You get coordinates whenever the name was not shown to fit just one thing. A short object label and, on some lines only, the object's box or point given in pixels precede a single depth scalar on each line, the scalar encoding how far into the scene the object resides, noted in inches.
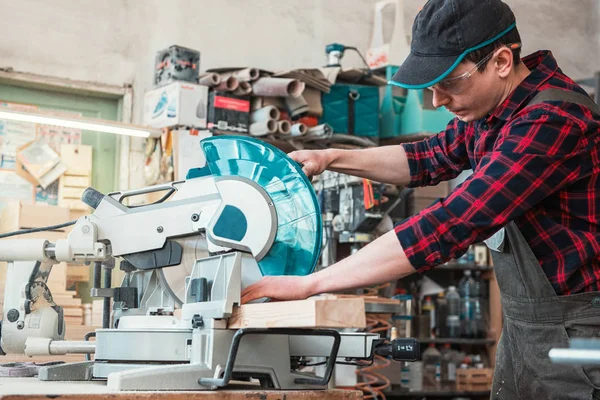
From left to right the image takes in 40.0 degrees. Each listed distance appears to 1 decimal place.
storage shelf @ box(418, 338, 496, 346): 224.4
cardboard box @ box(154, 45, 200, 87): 193.3
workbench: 53.8
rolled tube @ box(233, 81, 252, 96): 194.7
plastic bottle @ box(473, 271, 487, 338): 233.5
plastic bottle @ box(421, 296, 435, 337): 230.1
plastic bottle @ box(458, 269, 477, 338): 232.7
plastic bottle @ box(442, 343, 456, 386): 228.4
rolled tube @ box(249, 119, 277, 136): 193.6
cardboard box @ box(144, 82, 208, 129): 189.5
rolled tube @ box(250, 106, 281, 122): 194.5
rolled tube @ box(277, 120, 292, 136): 194.9
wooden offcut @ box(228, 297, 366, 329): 54.2
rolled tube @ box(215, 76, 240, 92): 193.5
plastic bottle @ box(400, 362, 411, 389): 215.3
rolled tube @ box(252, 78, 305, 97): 194.1
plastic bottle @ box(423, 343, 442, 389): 224.7
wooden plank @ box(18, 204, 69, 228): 168.9
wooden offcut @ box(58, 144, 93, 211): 198.4
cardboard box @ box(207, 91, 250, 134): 193.6
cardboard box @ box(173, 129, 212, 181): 187.6
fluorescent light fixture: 165.1
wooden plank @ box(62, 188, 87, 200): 198.7
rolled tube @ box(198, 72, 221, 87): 192.5
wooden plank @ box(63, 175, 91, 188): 199.9
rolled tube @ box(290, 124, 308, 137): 192.7
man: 58.1
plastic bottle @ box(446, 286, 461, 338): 231.0
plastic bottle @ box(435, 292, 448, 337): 230.3
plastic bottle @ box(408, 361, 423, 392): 217.3
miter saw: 61.1
